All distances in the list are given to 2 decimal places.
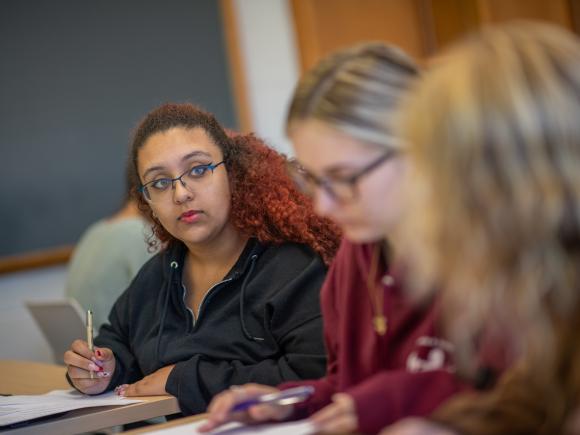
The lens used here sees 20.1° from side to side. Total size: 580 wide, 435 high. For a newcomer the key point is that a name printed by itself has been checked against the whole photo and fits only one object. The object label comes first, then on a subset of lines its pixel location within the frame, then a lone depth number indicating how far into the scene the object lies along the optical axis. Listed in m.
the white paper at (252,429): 2.01
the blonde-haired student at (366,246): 1.93
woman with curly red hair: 2.39
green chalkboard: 3.67
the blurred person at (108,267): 3.12
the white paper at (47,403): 2.29
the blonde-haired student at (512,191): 1.60
